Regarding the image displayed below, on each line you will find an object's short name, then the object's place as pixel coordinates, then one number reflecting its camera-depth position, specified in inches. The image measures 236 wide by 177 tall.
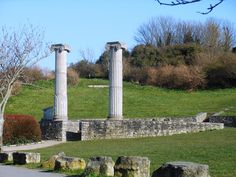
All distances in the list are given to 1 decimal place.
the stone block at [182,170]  402.3
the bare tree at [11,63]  1034.9
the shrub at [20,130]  1241.3
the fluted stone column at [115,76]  1360.7
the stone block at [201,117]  1553.4
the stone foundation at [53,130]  1333.7
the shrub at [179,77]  2492.6
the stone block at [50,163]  617.3
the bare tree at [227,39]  3167.8
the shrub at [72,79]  2652.6
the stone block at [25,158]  671.1
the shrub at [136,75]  2805.1
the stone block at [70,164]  572.1
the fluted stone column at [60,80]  1395.5
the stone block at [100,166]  502.3
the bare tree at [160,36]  3656.5
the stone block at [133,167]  484.4
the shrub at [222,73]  2431.1
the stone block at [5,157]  717.3
